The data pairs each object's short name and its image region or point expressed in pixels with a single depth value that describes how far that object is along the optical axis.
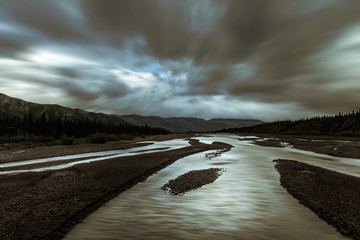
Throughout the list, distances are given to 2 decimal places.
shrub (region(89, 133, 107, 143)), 57.66
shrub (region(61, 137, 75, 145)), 50.81
